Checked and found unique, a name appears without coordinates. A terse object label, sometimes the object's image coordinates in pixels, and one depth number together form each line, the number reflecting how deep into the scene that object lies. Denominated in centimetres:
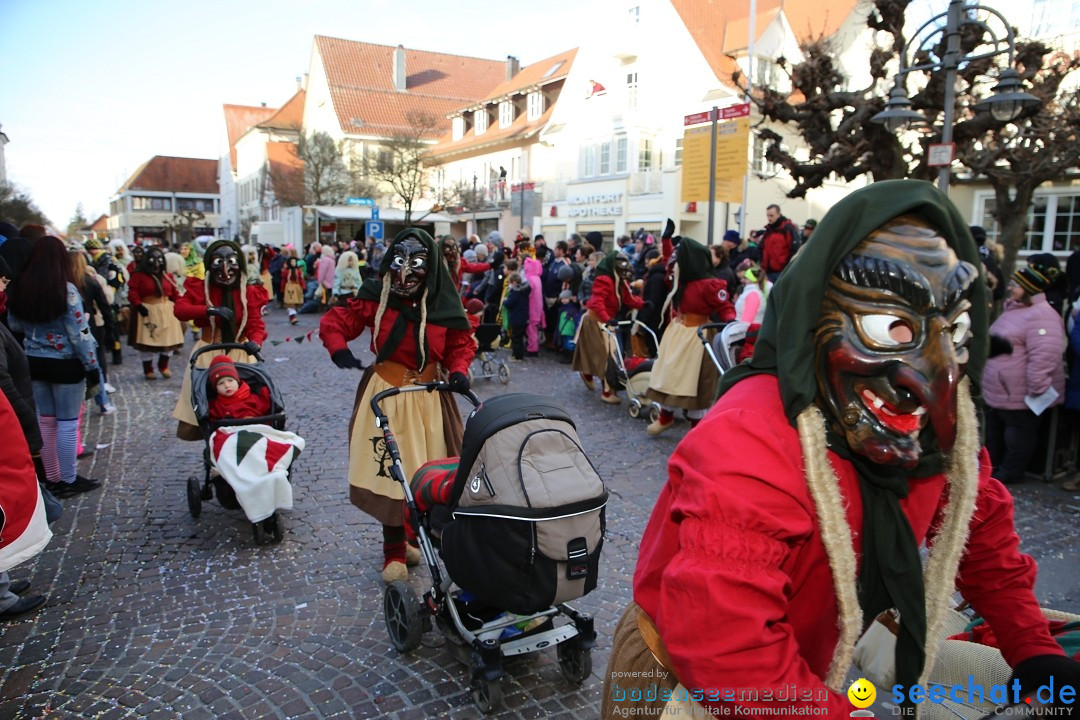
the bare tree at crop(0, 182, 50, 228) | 2478
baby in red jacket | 543
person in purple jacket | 620
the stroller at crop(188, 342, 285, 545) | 523
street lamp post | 813
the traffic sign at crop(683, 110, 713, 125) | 1330
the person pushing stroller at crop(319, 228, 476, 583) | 447
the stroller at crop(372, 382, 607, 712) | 291
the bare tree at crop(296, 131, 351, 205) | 4028
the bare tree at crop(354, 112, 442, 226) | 3716
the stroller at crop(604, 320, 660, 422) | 916
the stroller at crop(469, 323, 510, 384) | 1116
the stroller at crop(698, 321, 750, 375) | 712
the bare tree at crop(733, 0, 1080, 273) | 1225
